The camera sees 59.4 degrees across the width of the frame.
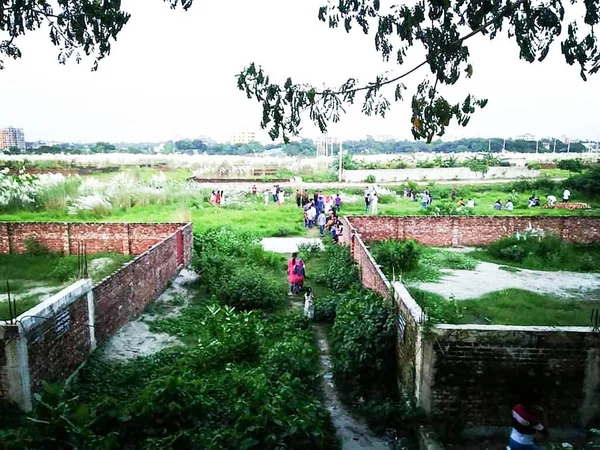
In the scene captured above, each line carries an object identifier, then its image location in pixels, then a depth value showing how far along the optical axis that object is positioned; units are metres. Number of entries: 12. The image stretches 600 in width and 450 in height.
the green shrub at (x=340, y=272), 13.25
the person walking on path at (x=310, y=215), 22.95
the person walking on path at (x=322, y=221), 22.03
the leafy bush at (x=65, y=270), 13.81
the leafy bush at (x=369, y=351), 7.73
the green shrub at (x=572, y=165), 48.28
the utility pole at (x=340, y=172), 44.53
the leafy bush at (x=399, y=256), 14.82
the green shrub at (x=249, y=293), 11.94
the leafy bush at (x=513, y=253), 17.20
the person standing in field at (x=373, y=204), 25.36
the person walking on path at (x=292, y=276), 12.97
